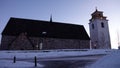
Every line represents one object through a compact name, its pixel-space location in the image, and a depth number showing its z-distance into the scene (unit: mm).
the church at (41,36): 20617
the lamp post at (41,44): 22487
